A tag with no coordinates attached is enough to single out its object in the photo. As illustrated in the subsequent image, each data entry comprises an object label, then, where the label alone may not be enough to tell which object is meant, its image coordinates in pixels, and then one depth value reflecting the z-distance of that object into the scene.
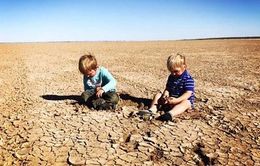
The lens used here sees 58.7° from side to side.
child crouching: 3.12
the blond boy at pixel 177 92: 3.02
